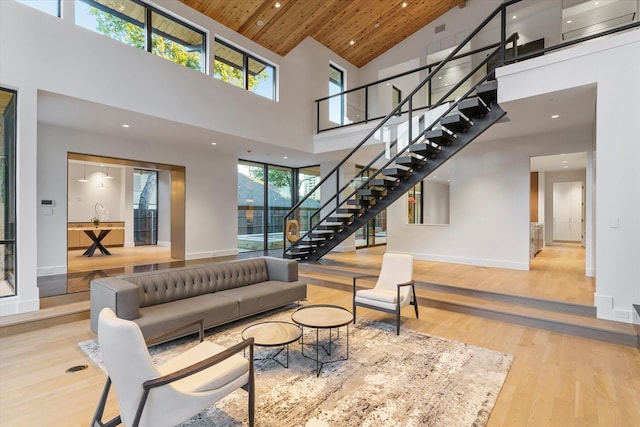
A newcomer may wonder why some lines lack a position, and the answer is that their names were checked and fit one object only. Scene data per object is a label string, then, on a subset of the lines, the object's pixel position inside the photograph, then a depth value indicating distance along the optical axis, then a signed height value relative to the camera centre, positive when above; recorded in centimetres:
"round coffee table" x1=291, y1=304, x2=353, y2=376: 305 -107
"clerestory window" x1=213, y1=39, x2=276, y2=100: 685 +323
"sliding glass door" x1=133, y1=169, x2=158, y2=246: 1191 +21
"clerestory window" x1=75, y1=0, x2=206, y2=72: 504 +321
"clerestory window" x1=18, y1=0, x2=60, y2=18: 434 +288
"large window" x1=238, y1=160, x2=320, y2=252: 969 +43
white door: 1136 +5
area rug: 225 -144
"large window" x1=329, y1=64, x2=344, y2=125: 922 +371
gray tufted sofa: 325 -101
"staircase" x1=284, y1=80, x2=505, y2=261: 489 +89
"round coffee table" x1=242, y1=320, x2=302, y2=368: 271 -110
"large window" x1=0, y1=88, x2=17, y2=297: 408 +18
